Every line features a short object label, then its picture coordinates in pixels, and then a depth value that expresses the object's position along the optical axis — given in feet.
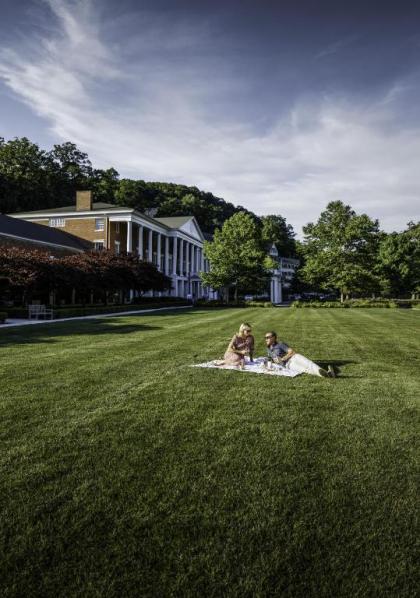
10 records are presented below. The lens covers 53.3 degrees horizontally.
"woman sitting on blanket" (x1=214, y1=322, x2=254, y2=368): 29.91
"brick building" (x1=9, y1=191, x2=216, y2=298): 163.22
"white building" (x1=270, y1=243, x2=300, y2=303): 244.01
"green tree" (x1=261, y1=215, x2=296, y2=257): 371.56
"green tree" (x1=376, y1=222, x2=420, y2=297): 202.59
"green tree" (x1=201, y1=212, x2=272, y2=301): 160.04
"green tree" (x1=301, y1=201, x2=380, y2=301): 167.53
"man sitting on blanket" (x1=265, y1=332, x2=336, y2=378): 27.33
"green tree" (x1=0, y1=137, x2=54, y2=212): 212.02
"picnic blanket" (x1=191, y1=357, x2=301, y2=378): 28.07
